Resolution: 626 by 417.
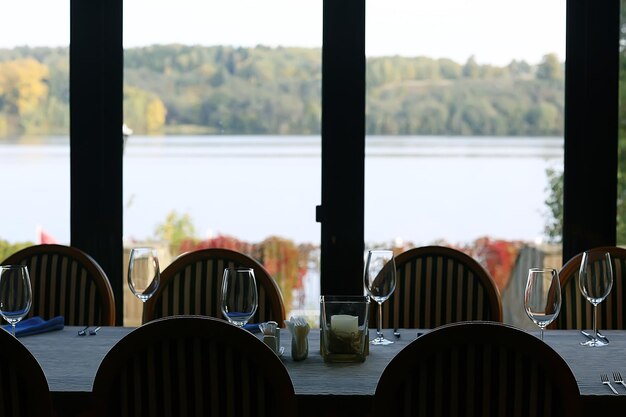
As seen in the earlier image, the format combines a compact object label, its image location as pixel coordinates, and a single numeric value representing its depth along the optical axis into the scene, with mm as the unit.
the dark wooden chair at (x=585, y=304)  4844
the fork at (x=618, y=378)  3296
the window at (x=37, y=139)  5825
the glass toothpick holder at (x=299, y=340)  3673
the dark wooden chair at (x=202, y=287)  4775
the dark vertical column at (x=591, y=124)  5668
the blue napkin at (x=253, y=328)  4220
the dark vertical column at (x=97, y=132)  5759
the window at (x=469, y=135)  5746
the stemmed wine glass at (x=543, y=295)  3581
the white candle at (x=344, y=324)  3634
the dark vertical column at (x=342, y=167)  5717
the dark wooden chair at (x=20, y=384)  2809
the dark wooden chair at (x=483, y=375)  2659
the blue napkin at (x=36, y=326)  4239
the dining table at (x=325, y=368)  3122
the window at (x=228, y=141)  5792
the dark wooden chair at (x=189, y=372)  2688
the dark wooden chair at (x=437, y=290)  4870
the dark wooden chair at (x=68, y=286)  4961
